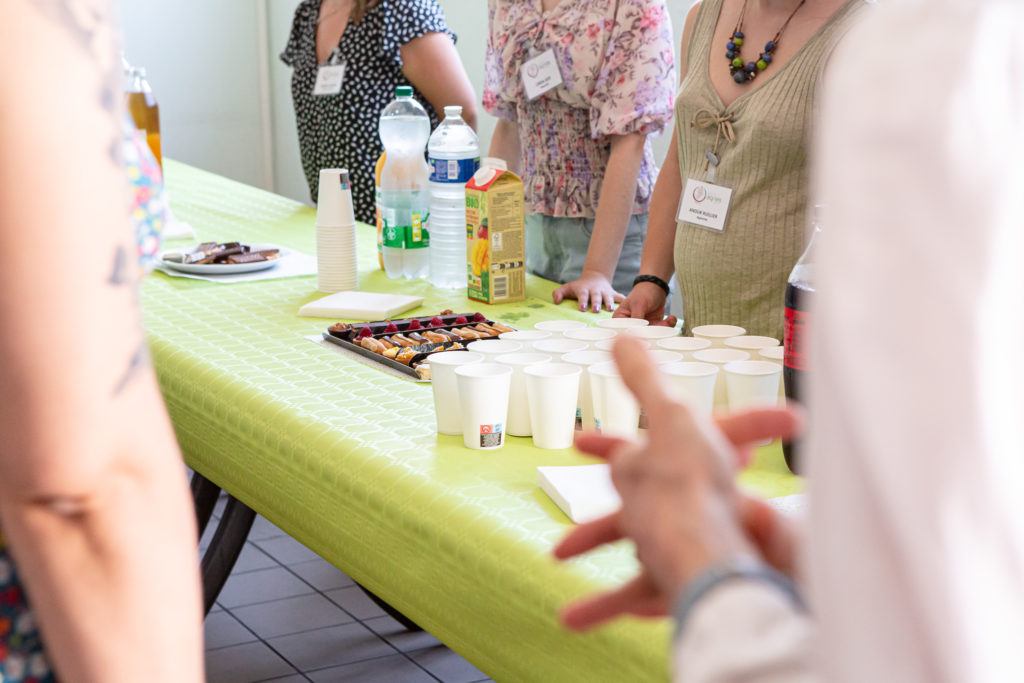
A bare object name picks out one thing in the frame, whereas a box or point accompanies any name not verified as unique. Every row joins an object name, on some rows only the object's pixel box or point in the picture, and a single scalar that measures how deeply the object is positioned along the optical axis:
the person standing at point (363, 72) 2.90
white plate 2.27
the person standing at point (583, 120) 2.25
